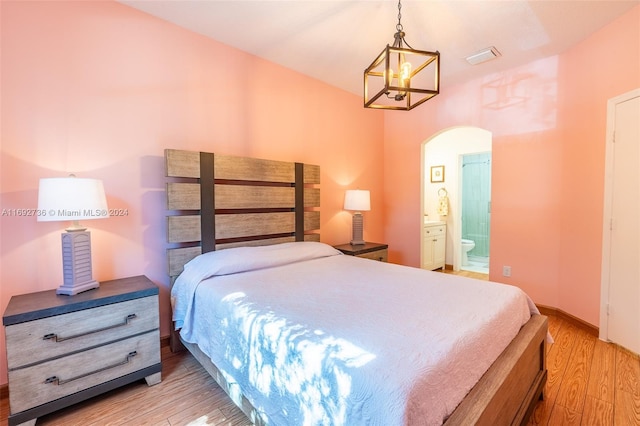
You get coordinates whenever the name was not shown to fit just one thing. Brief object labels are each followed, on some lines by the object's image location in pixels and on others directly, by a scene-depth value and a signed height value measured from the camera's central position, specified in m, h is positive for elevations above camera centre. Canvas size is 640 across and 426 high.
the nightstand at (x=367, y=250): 3.22 -0.55
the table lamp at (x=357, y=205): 3.51 -0.03
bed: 0.96 -0.54
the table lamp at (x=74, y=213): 1.60 -0.06
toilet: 5.05 -0.79
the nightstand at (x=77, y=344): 1.46 -0.80
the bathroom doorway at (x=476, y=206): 5.48 -0.07
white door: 2.19 -0.19
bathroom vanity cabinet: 4.31 -0.67
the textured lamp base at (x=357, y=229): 3.60 -0.33
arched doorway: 4.70 +0.44
